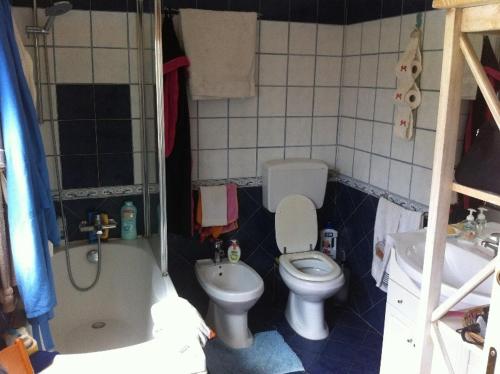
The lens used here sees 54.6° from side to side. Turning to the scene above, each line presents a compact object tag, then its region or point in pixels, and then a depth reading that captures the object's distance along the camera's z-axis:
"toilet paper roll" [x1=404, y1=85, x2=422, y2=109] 2.46
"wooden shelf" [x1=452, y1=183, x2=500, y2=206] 0.97
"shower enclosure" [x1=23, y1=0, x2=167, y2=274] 2.43
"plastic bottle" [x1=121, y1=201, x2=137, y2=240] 2.71
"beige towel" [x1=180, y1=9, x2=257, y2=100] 2.65
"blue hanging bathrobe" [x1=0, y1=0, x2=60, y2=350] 1.55
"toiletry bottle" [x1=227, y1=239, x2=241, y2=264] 2.96
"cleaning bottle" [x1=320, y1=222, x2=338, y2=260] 3.22
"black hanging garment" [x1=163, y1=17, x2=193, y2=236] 2.61
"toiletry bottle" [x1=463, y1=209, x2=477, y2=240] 1.99
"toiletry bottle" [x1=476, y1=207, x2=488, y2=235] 2.04
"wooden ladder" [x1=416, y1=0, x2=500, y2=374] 0.95
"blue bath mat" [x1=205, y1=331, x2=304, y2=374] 2.56
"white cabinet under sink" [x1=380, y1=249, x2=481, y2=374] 1.92
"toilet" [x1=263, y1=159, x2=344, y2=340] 2.88
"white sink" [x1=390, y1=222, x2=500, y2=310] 1.76
